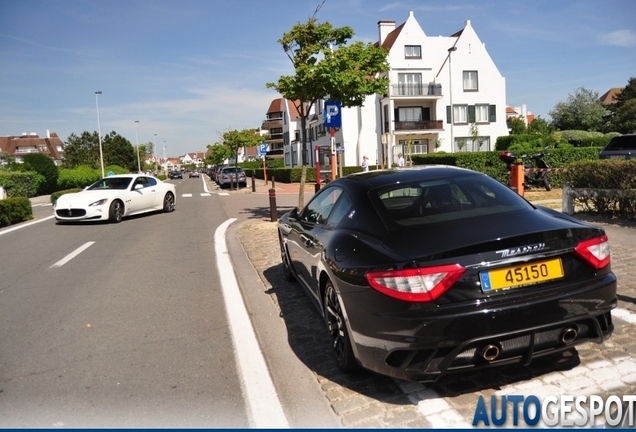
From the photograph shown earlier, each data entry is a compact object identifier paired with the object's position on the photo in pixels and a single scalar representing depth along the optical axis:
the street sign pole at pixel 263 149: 32.23
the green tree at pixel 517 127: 73.50
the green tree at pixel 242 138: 46.81
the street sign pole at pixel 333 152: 12.88
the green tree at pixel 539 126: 67.83
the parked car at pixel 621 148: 18.39
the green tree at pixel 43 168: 38.62
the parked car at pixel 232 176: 35.34
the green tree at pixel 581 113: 64.50
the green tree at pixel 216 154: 87.96
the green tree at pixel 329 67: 12.05
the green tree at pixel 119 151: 82.81
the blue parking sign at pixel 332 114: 12.32
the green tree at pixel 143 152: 96.38
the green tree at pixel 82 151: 74.06
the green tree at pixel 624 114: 61.27
